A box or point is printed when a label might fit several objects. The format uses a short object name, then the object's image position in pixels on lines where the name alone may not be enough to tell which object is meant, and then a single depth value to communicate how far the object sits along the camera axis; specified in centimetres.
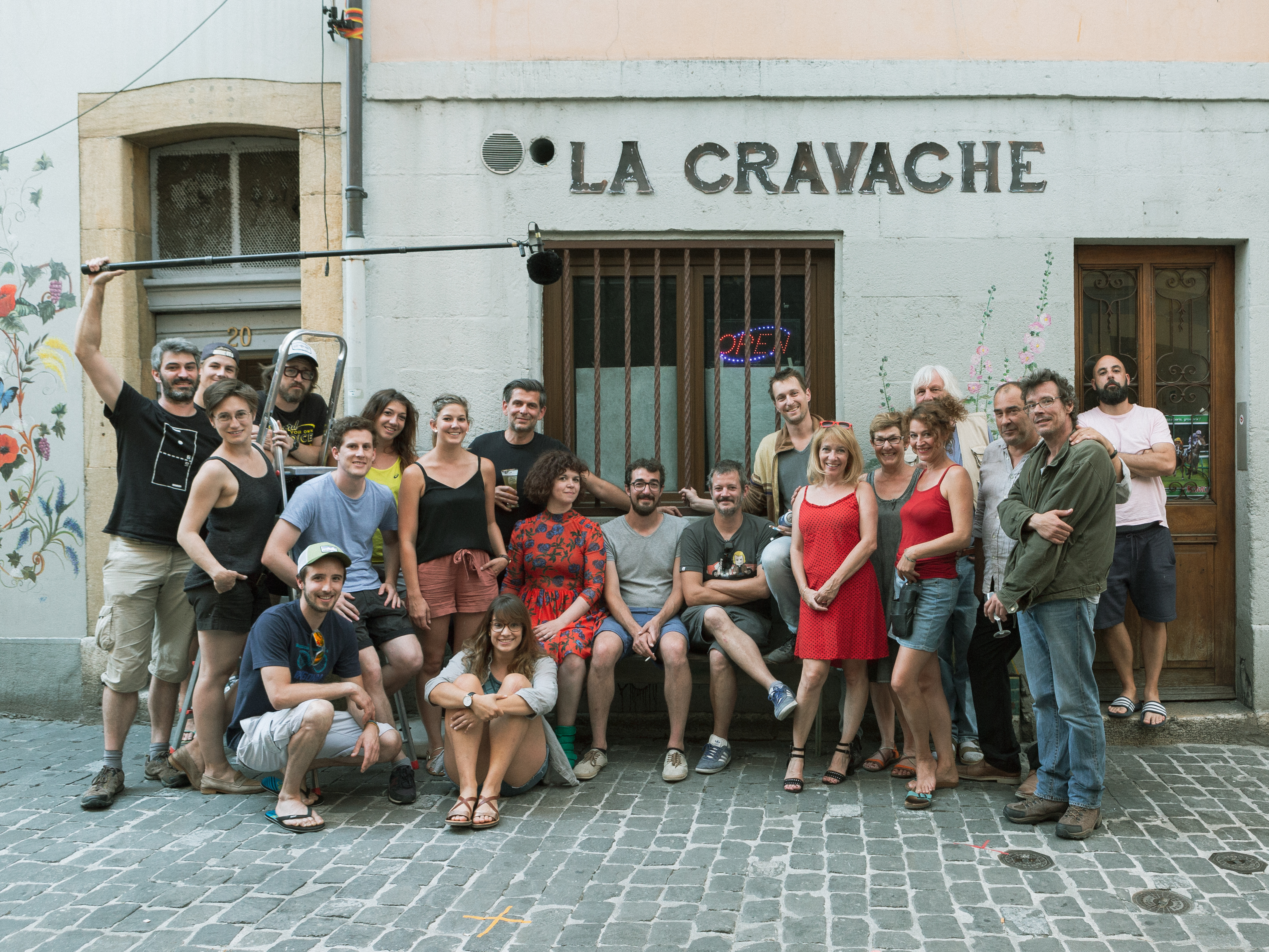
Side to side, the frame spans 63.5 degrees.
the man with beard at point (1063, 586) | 421
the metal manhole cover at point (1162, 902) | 355
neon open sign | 631
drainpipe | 610
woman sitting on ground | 454
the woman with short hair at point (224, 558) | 480
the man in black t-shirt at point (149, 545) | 495
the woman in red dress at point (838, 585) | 498
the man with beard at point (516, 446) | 563
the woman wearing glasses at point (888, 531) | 501
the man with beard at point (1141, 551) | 558
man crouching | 447
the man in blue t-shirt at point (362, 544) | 482
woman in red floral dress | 546
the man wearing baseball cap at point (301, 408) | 559
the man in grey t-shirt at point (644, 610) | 530
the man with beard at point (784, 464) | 548
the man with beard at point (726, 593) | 528
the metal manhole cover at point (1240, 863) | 389
